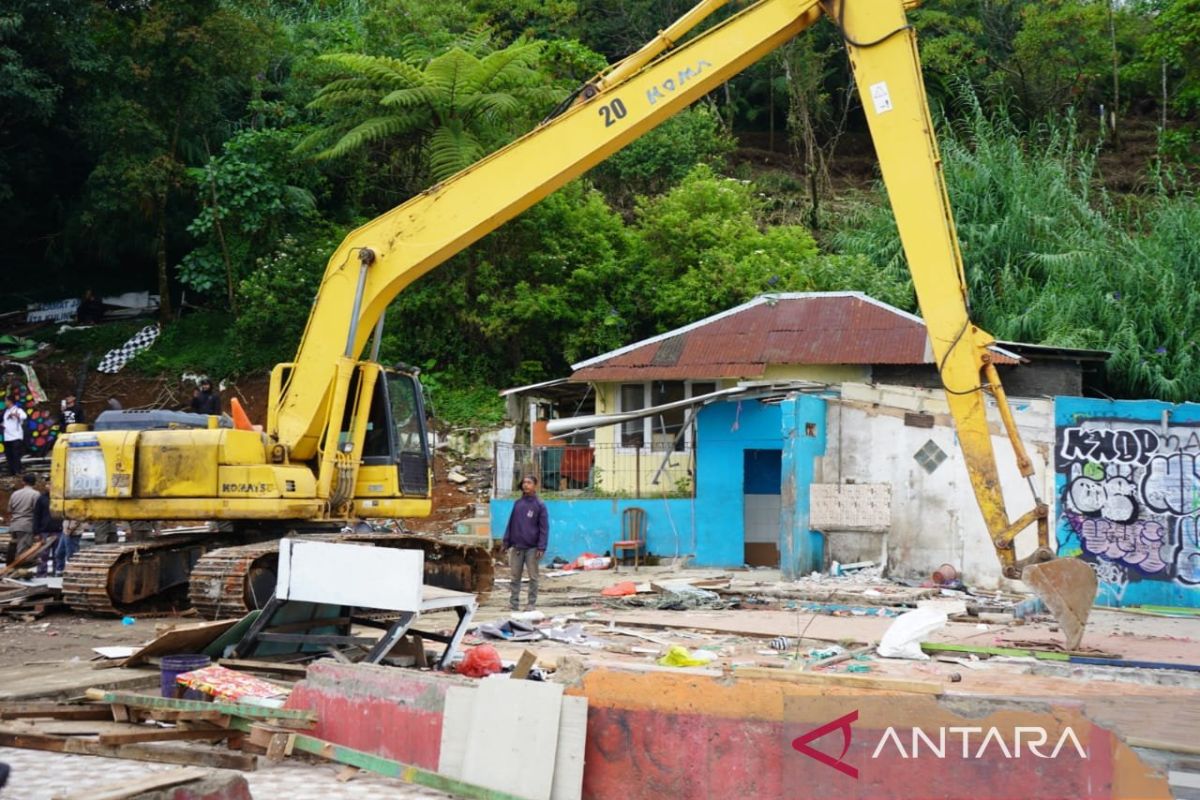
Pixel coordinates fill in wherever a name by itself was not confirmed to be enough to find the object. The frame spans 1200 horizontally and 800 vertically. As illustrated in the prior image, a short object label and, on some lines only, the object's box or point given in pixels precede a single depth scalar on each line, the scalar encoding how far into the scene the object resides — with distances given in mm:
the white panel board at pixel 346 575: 9664
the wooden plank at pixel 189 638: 10469
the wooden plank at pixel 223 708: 8391
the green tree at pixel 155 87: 31703
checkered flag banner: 34031
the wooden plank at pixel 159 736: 8258
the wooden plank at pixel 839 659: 11520
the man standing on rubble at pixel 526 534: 16203
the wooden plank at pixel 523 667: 8672
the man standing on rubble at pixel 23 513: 18891
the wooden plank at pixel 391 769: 7508
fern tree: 30047
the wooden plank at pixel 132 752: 7934
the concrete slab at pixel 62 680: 10305
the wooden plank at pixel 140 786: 6090
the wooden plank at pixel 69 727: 8633
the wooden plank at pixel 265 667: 9922
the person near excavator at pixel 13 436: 28891
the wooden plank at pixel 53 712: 8992
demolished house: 20250
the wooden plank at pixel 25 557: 18344
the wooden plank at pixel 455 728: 7746
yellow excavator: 13094
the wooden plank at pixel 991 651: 12109
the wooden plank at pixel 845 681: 7109
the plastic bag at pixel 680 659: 11312
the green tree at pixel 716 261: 30703
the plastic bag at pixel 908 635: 12391
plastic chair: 23688
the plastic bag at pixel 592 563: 22969
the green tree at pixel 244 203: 33125
